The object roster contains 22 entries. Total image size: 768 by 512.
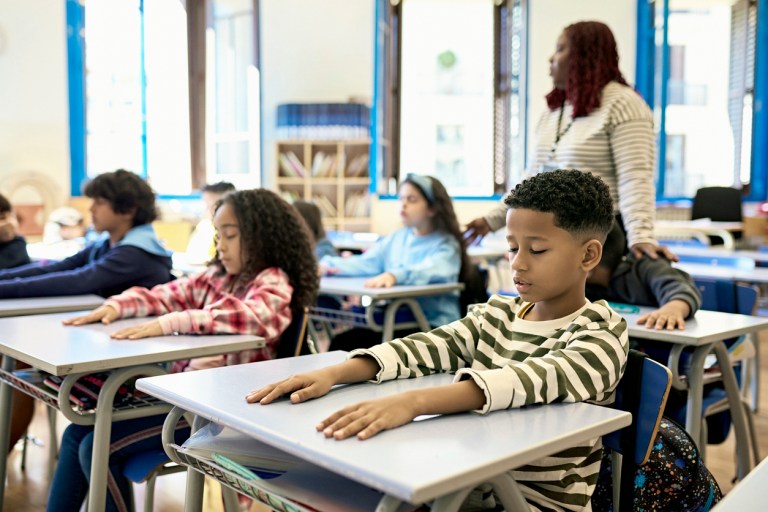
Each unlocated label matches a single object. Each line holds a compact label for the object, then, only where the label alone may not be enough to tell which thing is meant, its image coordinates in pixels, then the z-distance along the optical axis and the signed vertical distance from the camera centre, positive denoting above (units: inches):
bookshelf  272.5 -0.9
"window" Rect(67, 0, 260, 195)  252.5 +26.5
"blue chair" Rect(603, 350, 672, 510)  52.2 -15.5
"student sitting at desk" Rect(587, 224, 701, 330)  84.3 -12.1
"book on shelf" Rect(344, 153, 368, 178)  274.7 +2.0
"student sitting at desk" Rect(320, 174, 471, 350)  125.4 -14.2
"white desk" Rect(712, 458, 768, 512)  36.0 -15.0
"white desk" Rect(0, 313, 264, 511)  65.1 -15.4
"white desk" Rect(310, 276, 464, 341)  114.4 -17.6
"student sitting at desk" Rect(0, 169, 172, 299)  103.3 -10.8
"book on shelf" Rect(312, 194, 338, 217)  274.2 -11.3
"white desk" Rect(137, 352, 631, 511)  36.5 -13.7
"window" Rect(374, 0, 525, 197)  301.4 +29.3
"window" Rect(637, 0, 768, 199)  304.0 +30.9
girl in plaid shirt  72.5 -13.4
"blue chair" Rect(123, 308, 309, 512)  69.7 -25.3
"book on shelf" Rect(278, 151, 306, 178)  274.1 +2.2
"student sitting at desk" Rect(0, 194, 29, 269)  123.4 -11.3
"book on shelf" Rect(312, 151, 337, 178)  272.1 +2.2
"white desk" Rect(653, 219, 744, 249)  236.5 -16.8
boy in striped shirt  46.5 -11.6
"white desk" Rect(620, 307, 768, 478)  76.9 -16.4
